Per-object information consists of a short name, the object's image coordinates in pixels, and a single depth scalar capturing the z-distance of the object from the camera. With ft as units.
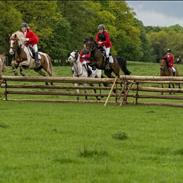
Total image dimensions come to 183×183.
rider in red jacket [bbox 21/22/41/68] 83.46
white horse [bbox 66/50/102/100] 90.33
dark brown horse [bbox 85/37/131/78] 80.64
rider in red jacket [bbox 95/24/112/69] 81.92
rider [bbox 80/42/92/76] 86.12
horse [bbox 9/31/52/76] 79.36
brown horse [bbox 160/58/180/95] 113.91
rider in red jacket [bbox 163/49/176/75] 114.52
